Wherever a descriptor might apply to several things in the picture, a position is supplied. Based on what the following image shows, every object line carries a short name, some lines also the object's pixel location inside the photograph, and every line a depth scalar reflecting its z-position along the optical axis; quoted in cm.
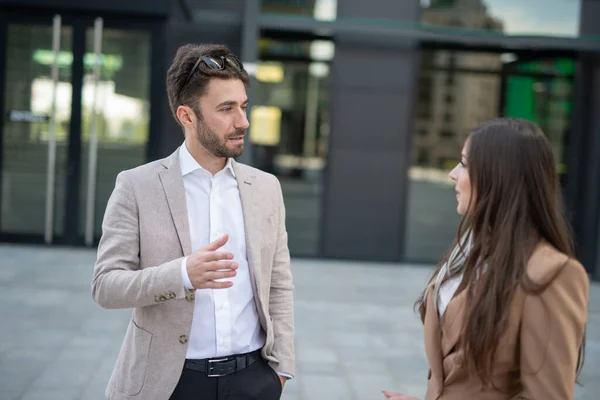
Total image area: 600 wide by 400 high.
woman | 171
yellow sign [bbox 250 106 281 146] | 999
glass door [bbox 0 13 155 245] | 940
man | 216
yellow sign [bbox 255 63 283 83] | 1003
